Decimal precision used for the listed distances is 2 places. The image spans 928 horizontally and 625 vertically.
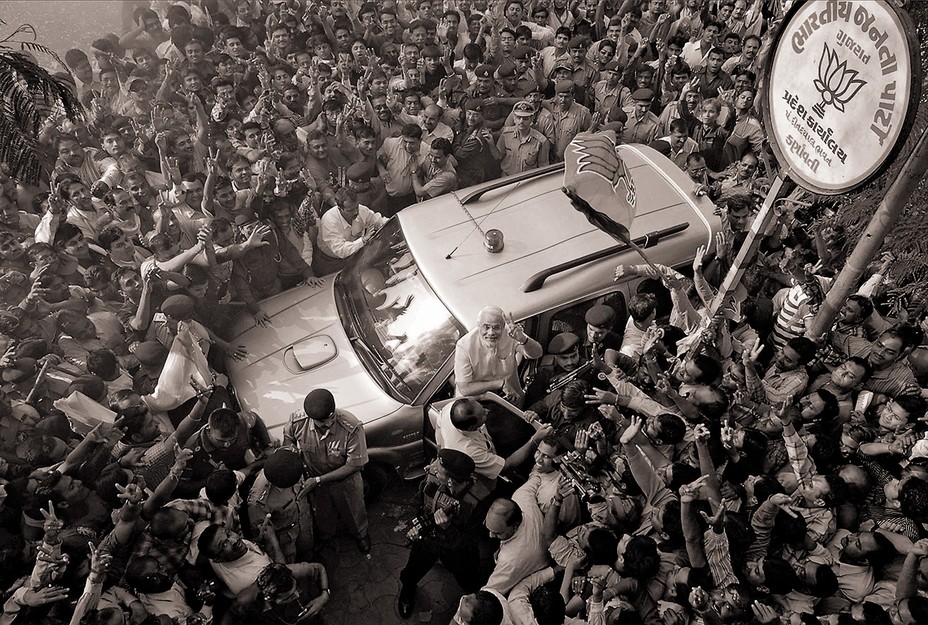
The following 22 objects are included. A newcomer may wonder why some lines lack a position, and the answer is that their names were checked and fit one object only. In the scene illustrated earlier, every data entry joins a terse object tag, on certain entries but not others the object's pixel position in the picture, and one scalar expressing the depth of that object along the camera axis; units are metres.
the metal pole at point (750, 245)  4.56
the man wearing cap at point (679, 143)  7.03
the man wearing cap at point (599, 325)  4.84
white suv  4.94
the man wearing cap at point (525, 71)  8.59
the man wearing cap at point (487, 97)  7.96
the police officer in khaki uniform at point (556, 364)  4.92
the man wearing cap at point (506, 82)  8.46
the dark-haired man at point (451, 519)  4.02
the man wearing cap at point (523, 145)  7.27
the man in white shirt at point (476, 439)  4.27
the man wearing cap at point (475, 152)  7.34
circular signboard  3.23
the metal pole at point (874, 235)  3.70
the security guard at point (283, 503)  4.02
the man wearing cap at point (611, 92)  8.18
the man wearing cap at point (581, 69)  8.59
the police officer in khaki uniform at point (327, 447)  4.32
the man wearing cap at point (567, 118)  7.59
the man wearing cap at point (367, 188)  6.61
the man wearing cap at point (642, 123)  7.68
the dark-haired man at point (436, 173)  6.74
